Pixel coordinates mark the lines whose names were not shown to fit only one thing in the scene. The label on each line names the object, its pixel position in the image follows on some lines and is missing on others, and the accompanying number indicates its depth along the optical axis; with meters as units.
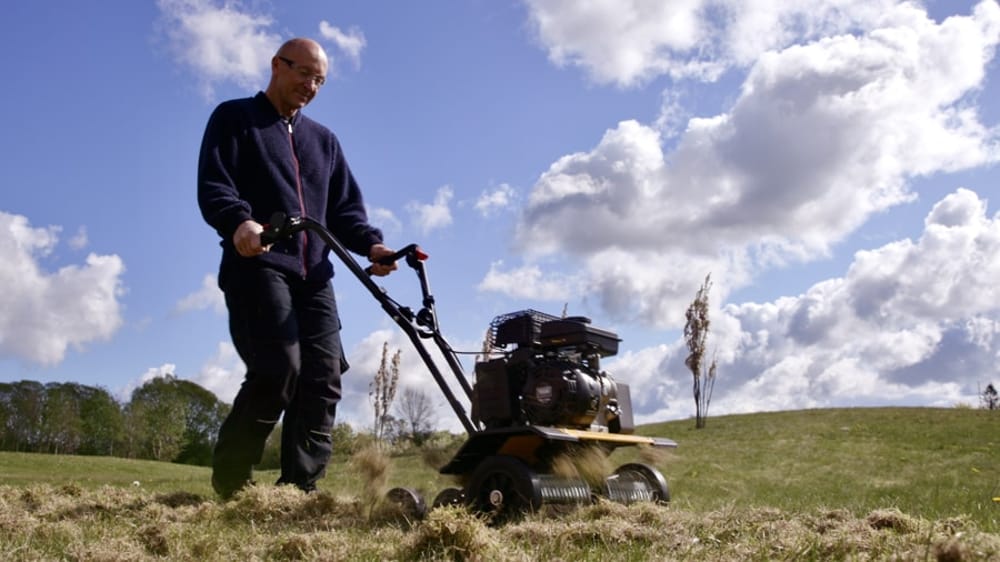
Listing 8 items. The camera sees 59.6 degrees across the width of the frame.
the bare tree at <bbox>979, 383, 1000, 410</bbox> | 30.12
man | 4.71
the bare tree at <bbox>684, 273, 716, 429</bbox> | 24.36
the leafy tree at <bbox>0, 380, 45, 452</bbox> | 27.52
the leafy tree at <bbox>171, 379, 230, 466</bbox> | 34.56
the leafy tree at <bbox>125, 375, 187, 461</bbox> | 32.81
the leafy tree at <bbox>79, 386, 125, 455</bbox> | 32.16
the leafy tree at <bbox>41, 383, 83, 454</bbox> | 28.97
